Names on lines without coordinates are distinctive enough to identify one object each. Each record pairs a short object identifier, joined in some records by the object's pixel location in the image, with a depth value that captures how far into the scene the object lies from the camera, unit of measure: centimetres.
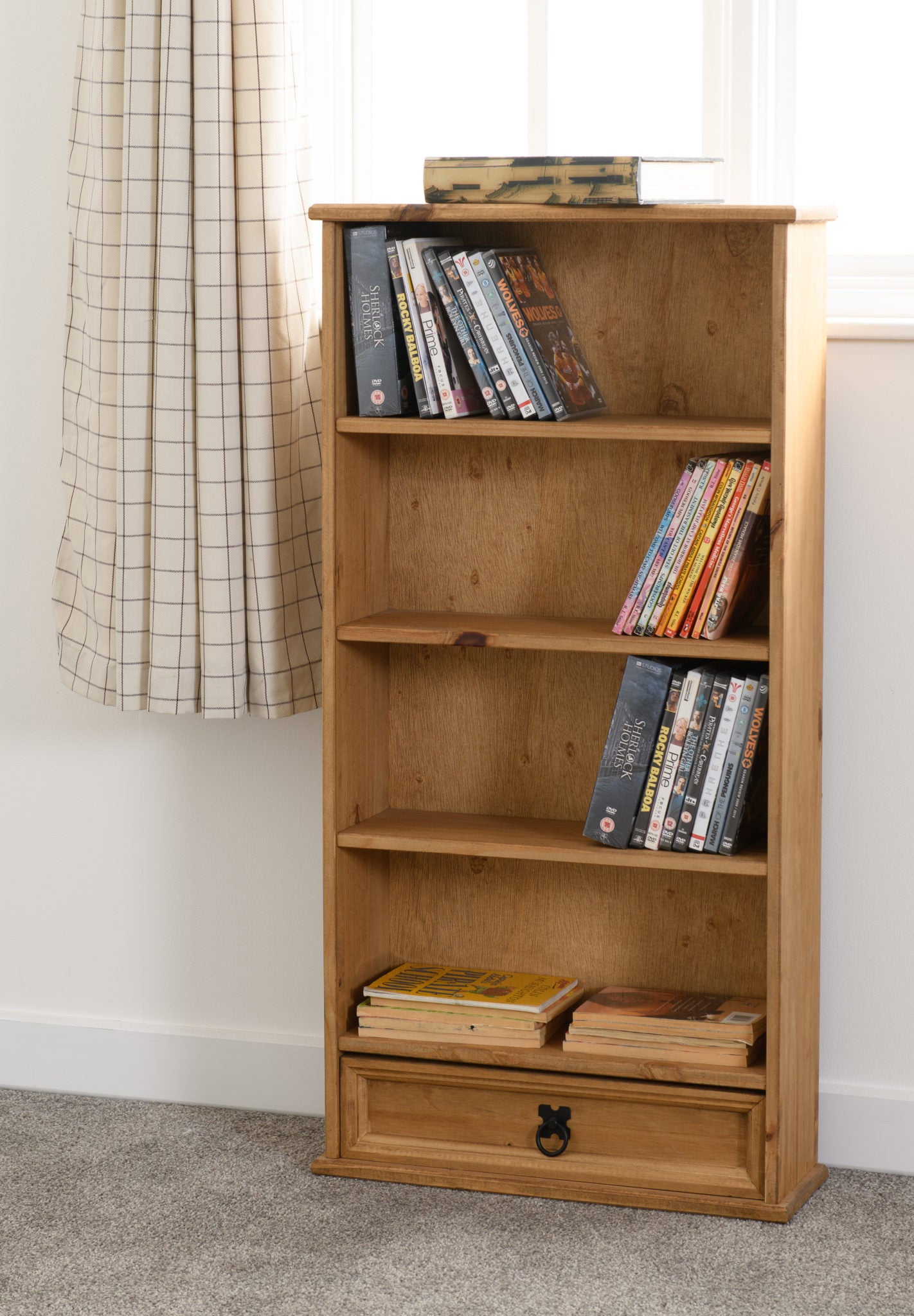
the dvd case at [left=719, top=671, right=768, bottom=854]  349
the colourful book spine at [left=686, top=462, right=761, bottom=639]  346
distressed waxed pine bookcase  351
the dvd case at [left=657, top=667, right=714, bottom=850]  351
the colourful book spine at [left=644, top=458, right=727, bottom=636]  347
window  367
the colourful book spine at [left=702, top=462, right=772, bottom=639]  346
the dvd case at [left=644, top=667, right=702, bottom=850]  351
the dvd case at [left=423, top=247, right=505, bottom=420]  350
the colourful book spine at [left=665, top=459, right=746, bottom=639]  347
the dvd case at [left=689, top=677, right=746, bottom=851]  349
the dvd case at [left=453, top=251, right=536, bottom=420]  349
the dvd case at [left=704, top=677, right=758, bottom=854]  349
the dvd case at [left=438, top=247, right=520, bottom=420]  350
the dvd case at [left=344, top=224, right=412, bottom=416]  352
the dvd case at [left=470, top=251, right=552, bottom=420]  349
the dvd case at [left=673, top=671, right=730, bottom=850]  350
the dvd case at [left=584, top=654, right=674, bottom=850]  352
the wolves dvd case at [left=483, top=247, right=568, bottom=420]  350
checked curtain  361
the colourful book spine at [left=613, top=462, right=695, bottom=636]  348
